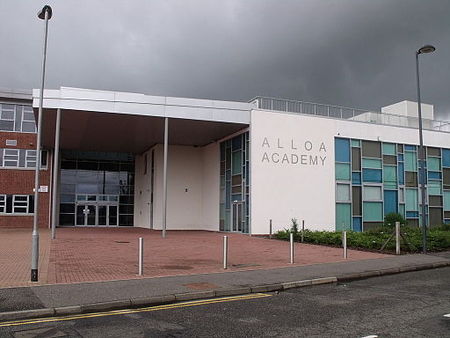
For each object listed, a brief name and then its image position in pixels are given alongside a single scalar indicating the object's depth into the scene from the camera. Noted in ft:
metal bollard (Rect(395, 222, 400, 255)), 59.21
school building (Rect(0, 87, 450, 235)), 92.68
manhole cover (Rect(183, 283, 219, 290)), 33.84
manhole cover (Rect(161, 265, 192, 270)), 45.15
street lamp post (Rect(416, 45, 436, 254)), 57.88
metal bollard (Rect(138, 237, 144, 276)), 40.17
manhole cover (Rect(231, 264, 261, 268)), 47.78
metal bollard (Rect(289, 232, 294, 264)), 49.62
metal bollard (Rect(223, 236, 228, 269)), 44.65
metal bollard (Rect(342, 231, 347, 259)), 54.39
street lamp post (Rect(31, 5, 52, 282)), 35.73
